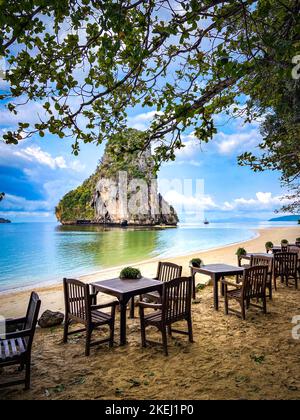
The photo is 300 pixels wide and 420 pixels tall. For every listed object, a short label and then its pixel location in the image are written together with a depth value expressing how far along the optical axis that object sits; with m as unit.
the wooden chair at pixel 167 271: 6.42
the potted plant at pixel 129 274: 5.89
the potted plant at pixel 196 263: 7.47
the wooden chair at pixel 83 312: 4.41
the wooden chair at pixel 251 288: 5.77
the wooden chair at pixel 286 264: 8.21
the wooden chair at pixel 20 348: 3.29
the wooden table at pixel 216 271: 6.56
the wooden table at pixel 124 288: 4.74
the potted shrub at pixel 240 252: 9.62
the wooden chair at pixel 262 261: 8.07
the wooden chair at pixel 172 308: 4.36
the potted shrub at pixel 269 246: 11.60
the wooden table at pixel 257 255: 9.24
